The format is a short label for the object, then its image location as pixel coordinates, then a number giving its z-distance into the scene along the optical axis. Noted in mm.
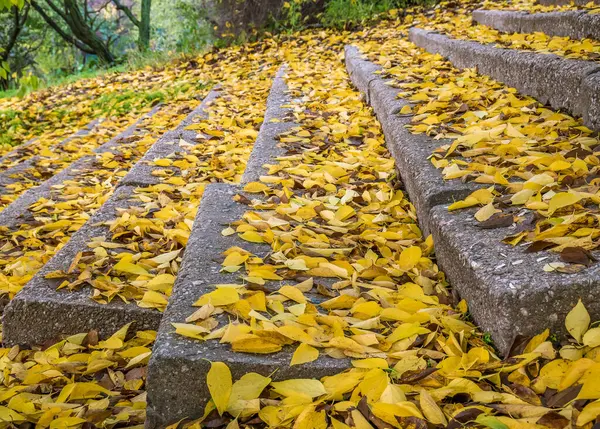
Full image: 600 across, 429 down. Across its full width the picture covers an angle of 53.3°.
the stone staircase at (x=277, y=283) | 1051
